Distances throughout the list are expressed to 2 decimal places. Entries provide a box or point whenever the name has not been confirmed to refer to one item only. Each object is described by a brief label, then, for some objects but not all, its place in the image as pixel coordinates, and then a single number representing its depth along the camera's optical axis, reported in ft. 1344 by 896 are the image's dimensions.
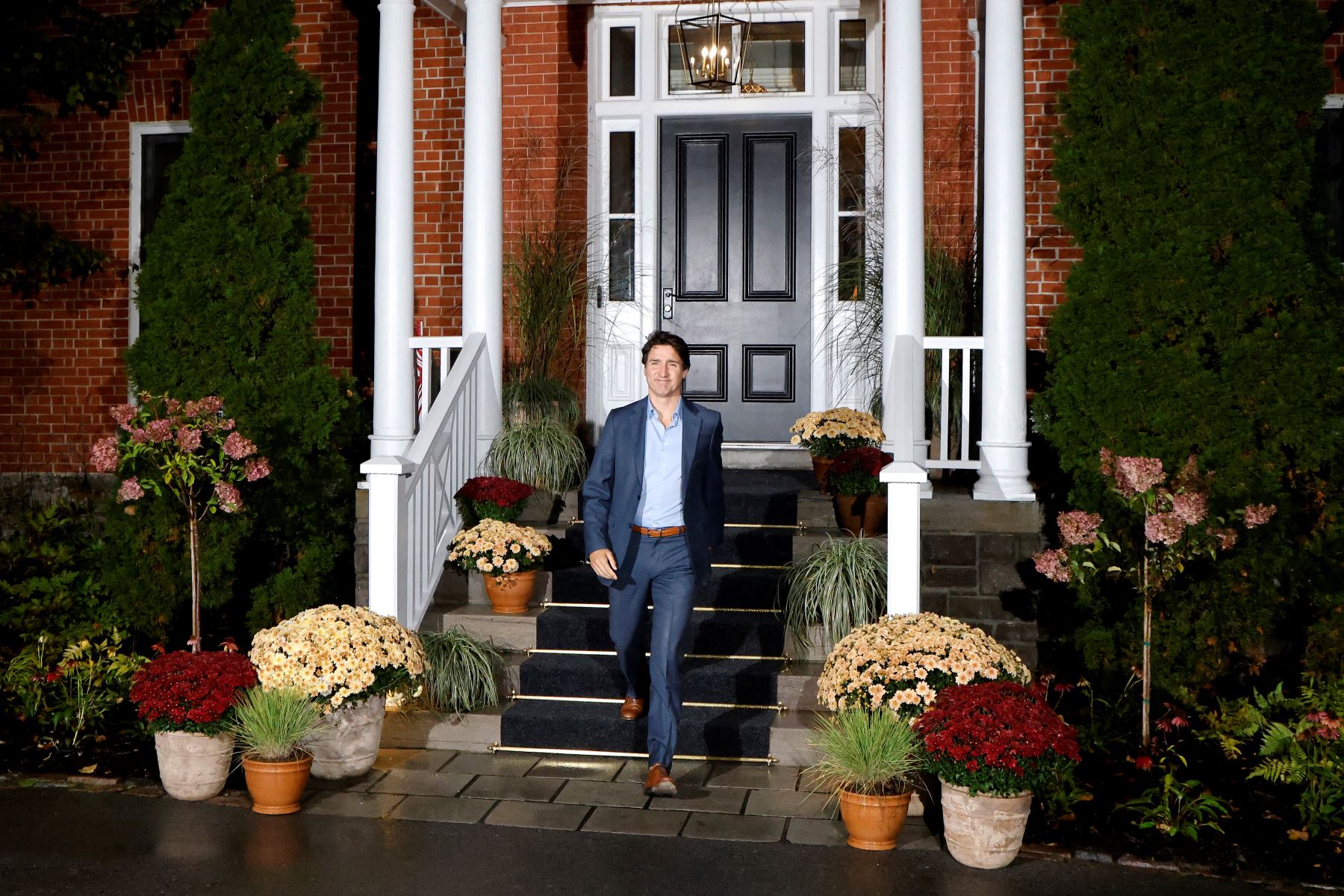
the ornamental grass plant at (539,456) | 23.66
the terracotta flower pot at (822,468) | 22.47
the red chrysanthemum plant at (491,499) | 21.89
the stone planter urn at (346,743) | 17.11
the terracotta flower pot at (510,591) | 20.88
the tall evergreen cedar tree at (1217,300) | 19.01
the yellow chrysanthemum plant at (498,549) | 20.70
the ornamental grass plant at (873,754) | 15.01
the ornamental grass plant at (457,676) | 19.08
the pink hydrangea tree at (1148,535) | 17.19
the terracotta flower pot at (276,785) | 15.98
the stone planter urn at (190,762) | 16.55
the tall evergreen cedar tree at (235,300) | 22.67
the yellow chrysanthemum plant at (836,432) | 22.62
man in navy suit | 16.51
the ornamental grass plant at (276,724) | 16.19
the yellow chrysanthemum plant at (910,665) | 15.89
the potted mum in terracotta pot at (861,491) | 21.16
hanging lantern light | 25.11
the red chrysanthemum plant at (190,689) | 16.46
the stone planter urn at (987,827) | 14.33
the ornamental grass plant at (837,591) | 19.36
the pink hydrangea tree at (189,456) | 19.97
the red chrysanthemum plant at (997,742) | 14.38
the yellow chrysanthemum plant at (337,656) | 16.84
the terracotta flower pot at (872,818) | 14.84
